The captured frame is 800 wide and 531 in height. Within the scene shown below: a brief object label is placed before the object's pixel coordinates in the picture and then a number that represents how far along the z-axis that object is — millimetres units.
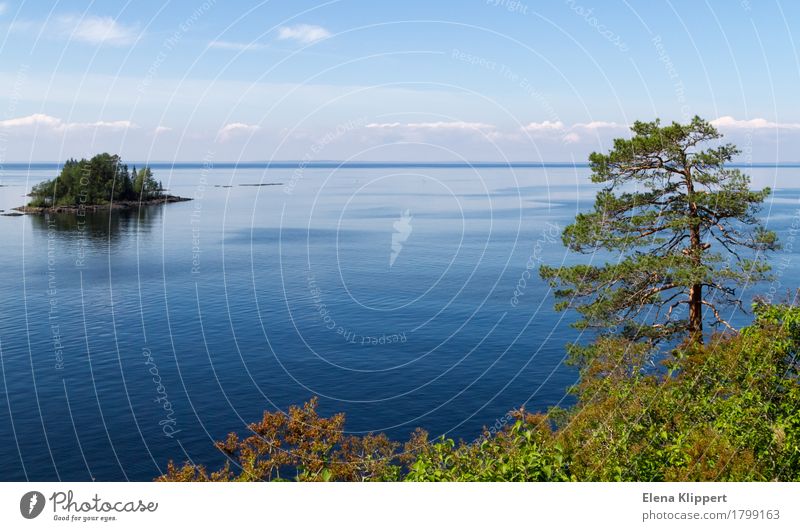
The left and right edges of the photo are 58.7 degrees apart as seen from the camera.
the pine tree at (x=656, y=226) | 37031
